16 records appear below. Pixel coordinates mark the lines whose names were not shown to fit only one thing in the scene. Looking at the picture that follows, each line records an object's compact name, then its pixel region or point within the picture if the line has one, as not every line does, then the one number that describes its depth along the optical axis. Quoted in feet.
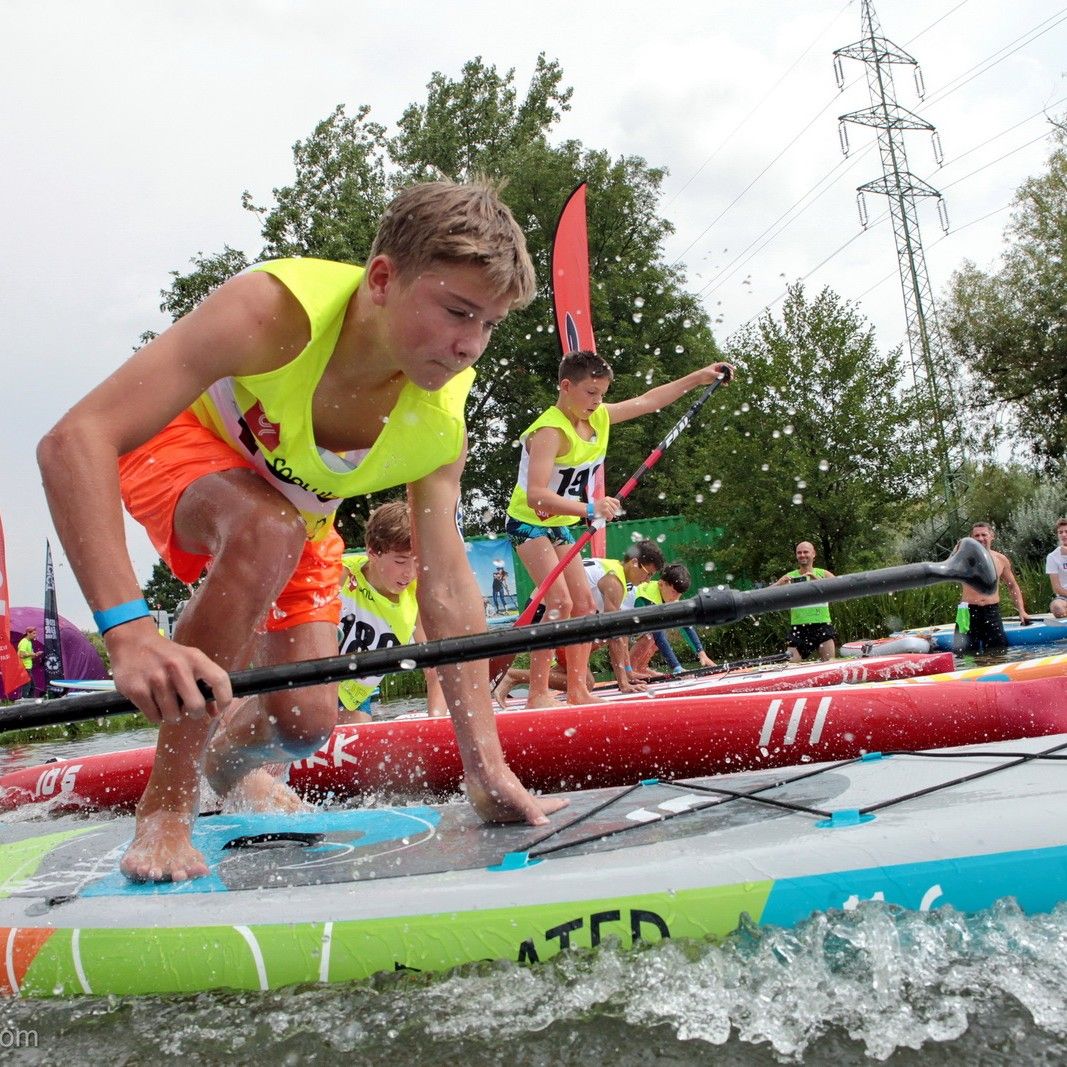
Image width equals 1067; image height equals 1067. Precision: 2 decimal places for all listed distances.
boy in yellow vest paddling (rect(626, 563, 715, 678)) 26.86
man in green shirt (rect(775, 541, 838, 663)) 31.07
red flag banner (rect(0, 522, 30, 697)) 37.86
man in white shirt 33.22
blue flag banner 63.62
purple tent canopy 64.13
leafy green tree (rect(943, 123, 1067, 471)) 74.74
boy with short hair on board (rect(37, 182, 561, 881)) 6.03
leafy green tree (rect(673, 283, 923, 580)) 50.75
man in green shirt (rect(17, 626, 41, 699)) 51.56
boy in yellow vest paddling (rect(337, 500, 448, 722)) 15.34
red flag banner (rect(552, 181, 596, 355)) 30.32
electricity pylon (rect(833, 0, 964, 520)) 74.18
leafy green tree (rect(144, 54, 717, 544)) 81.51
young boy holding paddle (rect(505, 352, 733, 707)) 18.29
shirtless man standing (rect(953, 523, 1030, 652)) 28.96
